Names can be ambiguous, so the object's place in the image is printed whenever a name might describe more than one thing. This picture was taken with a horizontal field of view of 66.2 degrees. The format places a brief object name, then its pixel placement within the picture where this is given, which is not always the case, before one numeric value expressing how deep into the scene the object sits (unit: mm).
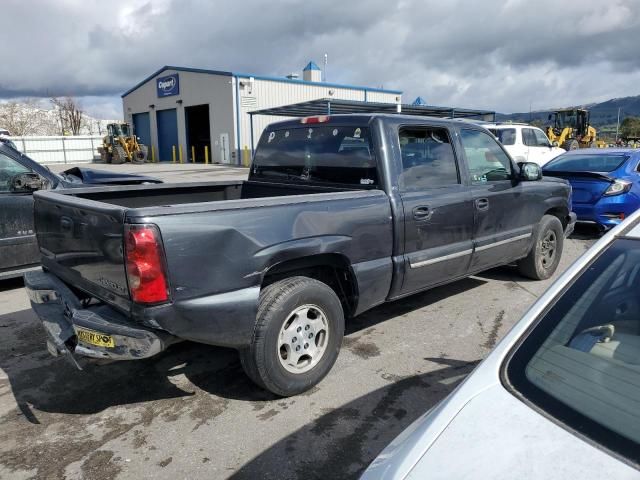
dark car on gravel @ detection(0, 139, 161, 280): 5508
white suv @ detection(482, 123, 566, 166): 15516
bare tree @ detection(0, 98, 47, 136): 59588
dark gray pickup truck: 2725
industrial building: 31016
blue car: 7871
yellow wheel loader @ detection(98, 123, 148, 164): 34344
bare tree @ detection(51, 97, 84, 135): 61281
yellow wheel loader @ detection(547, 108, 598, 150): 25734
